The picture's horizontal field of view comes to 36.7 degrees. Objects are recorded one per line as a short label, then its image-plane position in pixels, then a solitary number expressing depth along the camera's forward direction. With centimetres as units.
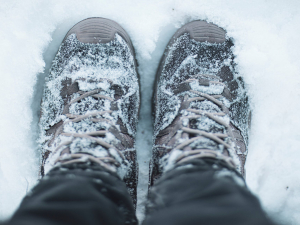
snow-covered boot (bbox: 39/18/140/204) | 55
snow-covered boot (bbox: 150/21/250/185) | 54
